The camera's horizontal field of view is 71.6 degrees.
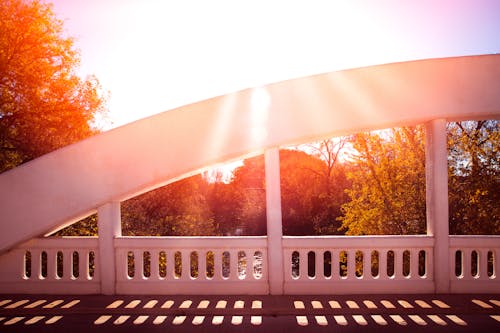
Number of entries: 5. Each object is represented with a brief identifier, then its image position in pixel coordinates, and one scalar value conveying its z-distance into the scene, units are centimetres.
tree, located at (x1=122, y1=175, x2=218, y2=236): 1989
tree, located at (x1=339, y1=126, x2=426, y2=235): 1516
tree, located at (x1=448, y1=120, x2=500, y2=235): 1338
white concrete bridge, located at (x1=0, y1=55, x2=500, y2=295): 548
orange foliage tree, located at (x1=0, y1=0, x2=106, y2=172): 1122
